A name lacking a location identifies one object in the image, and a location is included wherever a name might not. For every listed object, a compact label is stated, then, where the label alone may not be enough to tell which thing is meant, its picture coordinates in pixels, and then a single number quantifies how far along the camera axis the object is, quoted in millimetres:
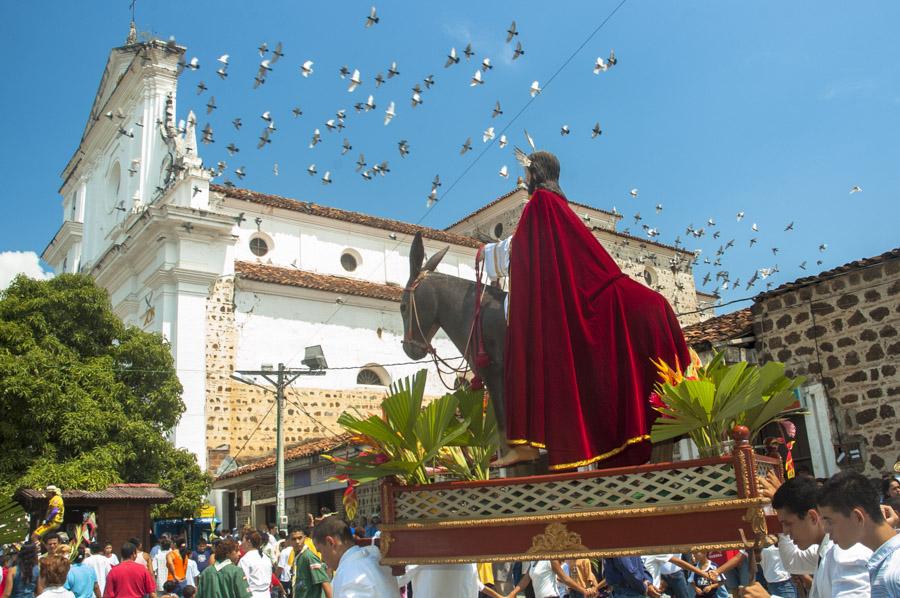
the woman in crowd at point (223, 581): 8531
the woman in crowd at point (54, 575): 6523
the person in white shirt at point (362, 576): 4699
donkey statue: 5113
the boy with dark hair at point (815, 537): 3705
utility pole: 18844
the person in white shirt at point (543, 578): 8922
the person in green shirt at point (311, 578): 7367
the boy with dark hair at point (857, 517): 3126
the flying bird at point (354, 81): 15895
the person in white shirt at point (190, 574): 15248
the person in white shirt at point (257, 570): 9789
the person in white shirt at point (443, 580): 4891
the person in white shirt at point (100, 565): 12383
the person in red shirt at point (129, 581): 9883
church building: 24547
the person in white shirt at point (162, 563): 15820
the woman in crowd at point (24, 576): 8352
